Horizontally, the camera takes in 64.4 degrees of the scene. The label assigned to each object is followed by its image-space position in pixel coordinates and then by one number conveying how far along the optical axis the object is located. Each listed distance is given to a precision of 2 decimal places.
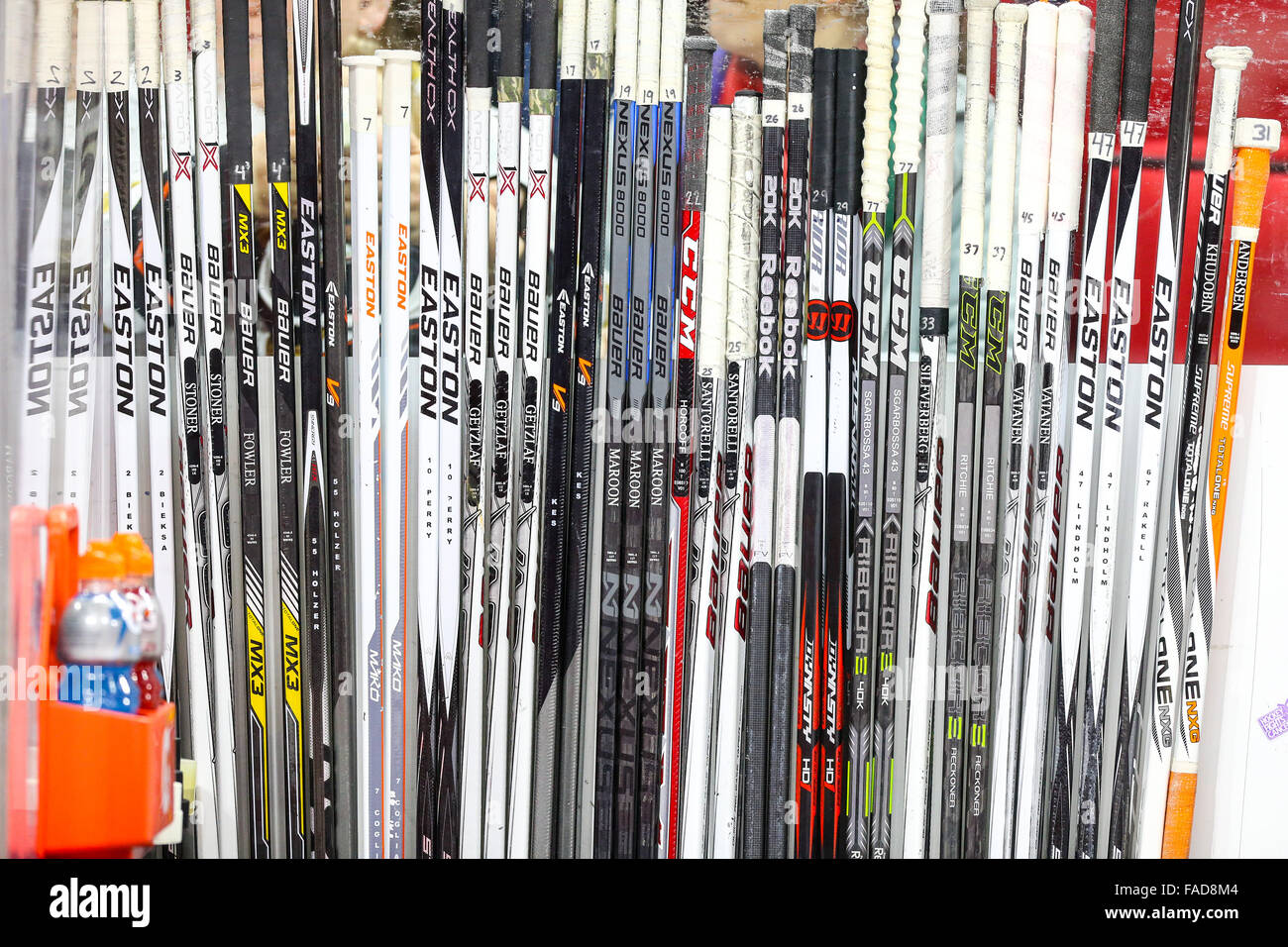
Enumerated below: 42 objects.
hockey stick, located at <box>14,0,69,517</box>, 1.70
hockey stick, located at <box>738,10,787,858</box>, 1.88
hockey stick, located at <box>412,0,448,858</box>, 1.86
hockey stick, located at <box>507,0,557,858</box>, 1.86
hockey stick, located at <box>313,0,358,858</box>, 1.86
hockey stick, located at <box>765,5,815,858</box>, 1.86
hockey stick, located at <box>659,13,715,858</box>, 1.88
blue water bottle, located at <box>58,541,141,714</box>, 1.48
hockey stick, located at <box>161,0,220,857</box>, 1.86
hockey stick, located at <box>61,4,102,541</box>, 1.83
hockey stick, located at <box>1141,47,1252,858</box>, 1.86
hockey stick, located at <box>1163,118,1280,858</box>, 1.89
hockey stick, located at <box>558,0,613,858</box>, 1.87
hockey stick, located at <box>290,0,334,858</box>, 1.86
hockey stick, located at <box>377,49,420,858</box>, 1.87
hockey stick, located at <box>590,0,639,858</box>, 1.86
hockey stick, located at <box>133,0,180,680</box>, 1.86
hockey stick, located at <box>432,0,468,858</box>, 1.87
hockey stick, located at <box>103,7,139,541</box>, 1.84
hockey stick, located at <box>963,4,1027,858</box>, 1.87
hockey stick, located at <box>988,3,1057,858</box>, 1.87
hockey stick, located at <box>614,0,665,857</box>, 1.86
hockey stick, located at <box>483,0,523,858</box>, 1.87
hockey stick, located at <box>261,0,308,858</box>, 1.85
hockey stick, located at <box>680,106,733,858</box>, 1.89
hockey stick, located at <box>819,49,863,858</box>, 1.88
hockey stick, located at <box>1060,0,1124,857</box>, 1.88
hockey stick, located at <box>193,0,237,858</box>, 1.86
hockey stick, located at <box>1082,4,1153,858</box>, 1.89
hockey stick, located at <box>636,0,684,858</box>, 1.86
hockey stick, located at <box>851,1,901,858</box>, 1.85
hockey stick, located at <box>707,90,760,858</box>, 1.89
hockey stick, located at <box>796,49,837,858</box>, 1.87
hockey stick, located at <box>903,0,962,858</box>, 1.87
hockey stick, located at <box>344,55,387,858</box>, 1.87
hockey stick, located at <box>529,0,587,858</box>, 1.87
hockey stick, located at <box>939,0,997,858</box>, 1.87
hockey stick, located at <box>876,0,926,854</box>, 1.85
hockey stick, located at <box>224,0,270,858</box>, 1.86
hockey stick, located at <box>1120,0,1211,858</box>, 1.88
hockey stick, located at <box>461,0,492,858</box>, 1.87
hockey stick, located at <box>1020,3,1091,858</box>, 1.86
